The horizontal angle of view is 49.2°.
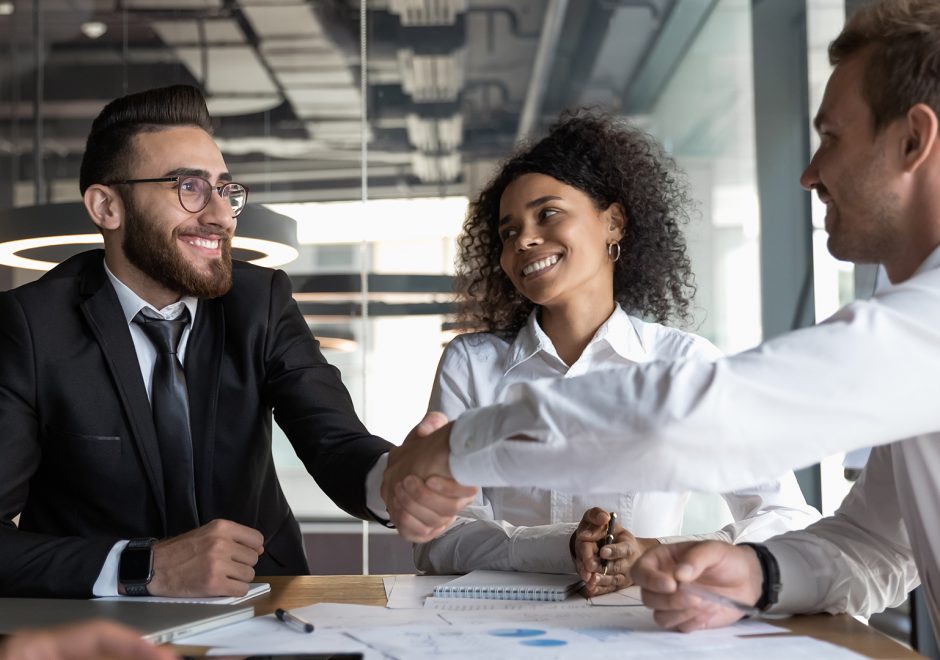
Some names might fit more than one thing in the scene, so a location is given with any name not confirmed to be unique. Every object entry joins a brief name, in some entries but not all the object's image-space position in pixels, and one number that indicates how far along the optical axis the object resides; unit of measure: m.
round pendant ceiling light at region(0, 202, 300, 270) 3.90
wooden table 1.25
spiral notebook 1.57
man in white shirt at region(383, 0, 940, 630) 1.15
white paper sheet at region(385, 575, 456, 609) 1.54
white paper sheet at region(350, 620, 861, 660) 1.18
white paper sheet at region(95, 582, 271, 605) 1.58
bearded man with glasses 2.13
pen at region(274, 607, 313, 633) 1.32
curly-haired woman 2.01
